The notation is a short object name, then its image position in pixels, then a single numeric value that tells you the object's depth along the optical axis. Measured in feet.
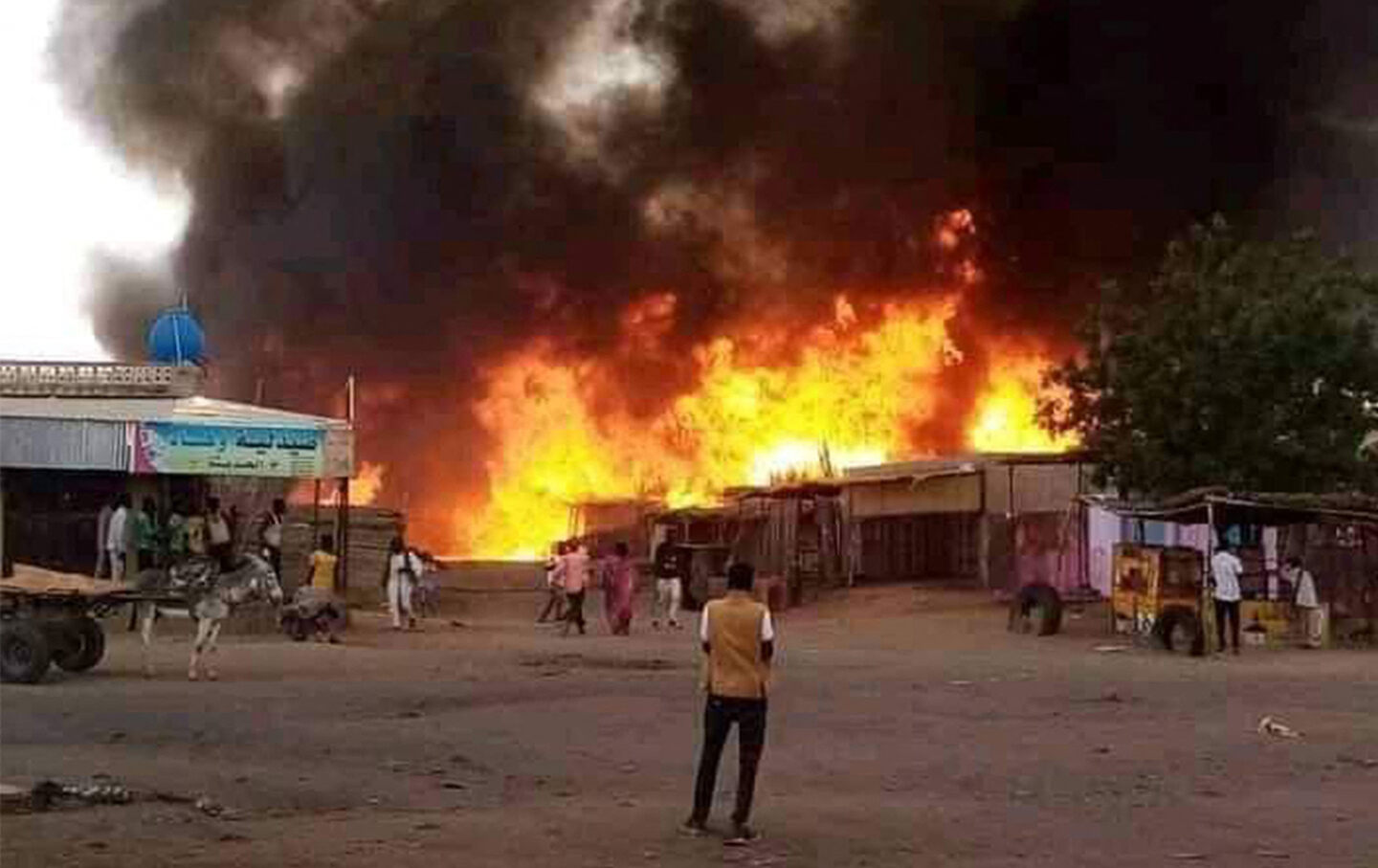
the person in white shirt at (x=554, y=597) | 99.25
